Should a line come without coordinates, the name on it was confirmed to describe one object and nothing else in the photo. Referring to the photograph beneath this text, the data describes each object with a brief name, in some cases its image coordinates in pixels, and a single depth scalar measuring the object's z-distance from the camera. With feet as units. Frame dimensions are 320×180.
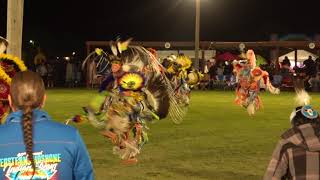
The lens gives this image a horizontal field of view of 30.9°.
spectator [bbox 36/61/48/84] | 98.32
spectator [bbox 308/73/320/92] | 97.01
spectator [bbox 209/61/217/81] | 102.61
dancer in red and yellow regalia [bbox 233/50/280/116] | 54.60
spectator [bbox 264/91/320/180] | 11.90
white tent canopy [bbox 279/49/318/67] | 113.31
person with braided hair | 9.46
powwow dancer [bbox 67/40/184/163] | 29.04
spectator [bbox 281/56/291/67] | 99.06
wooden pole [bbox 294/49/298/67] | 110.26
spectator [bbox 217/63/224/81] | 101.32
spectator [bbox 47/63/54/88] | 101.11
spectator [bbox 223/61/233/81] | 102.17
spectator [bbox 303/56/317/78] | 95.20
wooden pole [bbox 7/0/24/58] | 22.06
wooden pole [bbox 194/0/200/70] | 90.53
